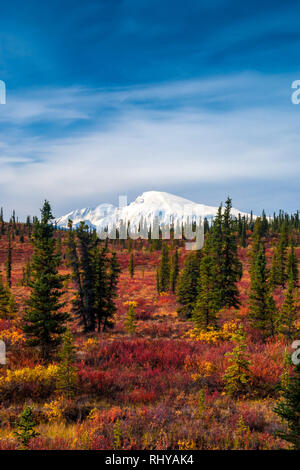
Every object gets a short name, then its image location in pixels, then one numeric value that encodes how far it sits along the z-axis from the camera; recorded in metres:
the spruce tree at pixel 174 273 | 51.31
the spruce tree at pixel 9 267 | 56.17
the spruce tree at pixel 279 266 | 49.76
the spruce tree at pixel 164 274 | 52.62
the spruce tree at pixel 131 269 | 71.38
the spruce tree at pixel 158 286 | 52.31
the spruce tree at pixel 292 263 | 51.18
